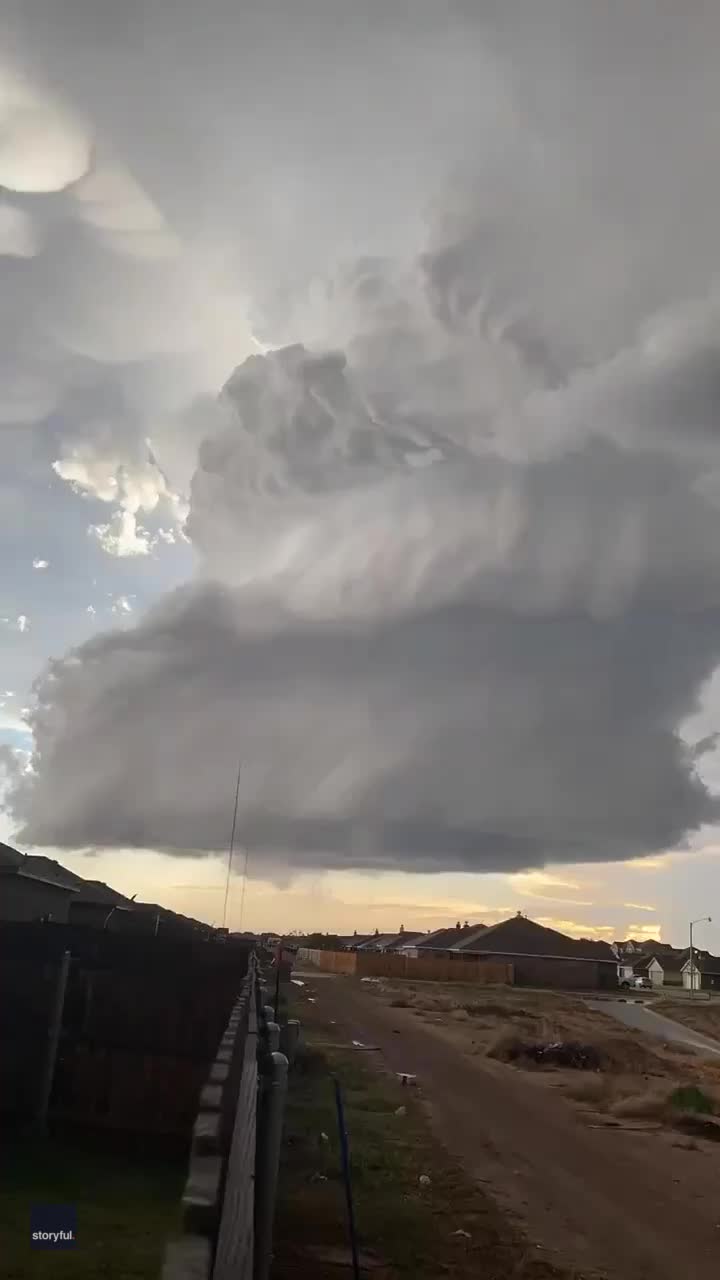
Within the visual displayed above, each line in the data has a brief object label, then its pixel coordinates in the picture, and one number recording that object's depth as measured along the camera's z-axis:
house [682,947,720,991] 123.06
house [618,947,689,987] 146.50
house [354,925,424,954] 178.00
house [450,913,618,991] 103.44
